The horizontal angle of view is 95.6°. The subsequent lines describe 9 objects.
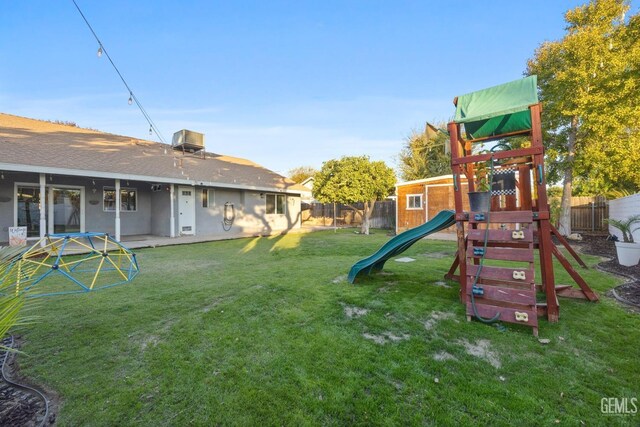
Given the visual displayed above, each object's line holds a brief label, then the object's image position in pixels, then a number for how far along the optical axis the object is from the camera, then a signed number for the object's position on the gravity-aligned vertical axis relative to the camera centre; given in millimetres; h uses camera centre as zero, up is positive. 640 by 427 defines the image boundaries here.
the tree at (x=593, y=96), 9219 +3859
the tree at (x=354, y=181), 14008 +1611
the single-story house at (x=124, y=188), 9375 +1234
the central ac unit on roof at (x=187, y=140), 15016 +4020
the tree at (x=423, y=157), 20891 +4256
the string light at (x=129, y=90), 6338 +3813
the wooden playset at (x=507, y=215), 3281 -45
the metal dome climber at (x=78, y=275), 4112 -1125
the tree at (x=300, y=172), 40625 +6516
